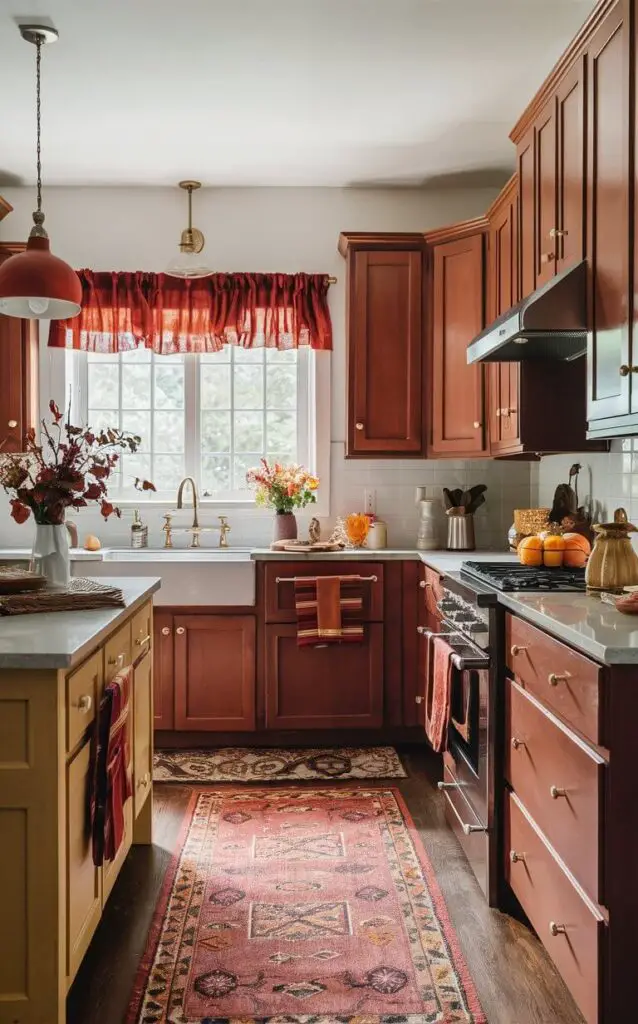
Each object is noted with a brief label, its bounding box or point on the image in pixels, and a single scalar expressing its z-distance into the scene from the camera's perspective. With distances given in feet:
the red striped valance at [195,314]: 14.51
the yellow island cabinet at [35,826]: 5.64
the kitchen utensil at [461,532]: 13.97
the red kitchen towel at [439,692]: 9.27
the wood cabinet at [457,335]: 13.04
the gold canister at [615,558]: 7.51
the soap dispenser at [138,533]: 14.58
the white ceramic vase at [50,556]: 8.12
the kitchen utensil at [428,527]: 14.37
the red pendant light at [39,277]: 8.52
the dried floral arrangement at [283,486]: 14.03
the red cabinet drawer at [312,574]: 13.05
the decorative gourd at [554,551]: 9.52
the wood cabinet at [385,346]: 13.76
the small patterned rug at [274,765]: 11.97
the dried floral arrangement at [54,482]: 7.90
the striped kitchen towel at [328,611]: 12.82
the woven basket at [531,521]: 11.46
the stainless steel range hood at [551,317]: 8.00
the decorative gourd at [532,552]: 9.71
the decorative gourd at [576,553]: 9.43
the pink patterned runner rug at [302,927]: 6.59
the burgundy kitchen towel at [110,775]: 6.59
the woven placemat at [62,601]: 7.29
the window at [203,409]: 15.25
